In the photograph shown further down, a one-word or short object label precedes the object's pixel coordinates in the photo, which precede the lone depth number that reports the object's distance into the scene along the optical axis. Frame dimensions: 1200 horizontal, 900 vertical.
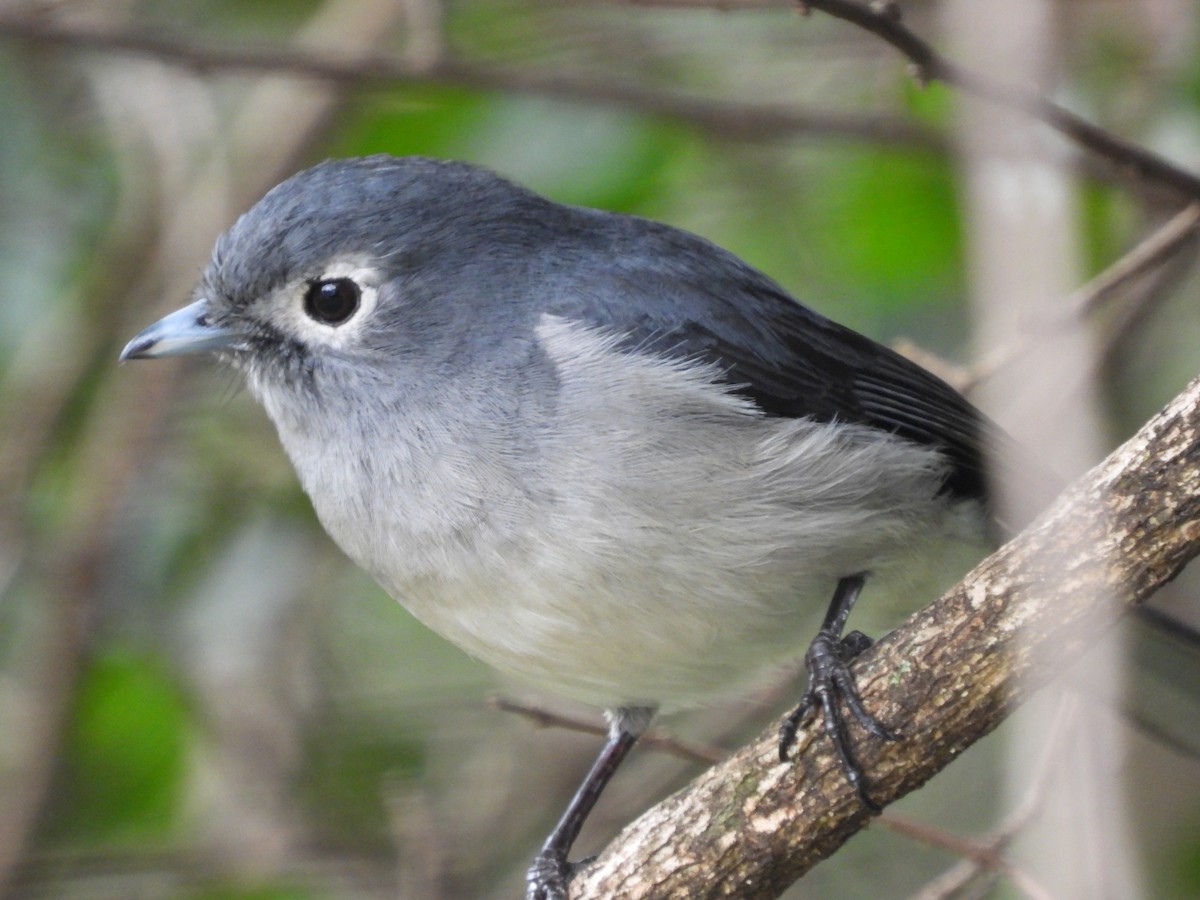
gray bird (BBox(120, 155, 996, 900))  6.16
